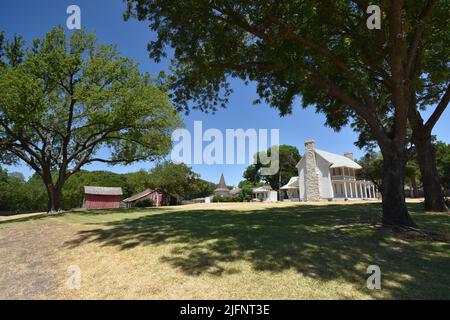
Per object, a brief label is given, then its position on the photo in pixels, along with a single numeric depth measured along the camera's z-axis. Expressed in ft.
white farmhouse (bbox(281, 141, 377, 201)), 138.31
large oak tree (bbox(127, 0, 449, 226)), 32.63
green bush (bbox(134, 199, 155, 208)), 124.36
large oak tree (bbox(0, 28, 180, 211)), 58.75
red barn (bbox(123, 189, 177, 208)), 169.78
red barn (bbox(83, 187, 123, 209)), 167.32
